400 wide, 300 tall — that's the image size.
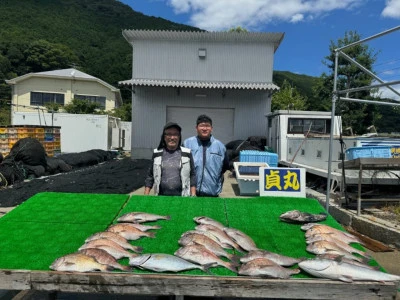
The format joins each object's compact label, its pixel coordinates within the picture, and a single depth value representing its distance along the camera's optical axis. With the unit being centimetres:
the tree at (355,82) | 2812
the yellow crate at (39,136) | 1483
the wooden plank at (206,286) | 231
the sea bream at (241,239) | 294
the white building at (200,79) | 1736
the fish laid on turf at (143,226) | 329
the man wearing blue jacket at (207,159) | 465
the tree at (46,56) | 6116
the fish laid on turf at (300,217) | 359
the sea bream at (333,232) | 314
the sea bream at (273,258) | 261
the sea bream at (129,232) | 310
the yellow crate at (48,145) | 1559
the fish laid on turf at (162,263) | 246
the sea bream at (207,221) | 331
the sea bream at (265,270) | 240
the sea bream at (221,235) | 297
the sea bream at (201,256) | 257
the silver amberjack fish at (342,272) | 235
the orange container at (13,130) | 1416
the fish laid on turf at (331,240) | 292
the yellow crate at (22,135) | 1419
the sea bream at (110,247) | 269
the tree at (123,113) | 3925
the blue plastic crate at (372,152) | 712
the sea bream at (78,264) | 243
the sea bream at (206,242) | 275
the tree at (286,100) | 3934
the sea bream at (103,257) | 250
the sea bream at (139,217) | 352
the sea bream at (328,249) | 276
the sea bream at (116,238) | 286
